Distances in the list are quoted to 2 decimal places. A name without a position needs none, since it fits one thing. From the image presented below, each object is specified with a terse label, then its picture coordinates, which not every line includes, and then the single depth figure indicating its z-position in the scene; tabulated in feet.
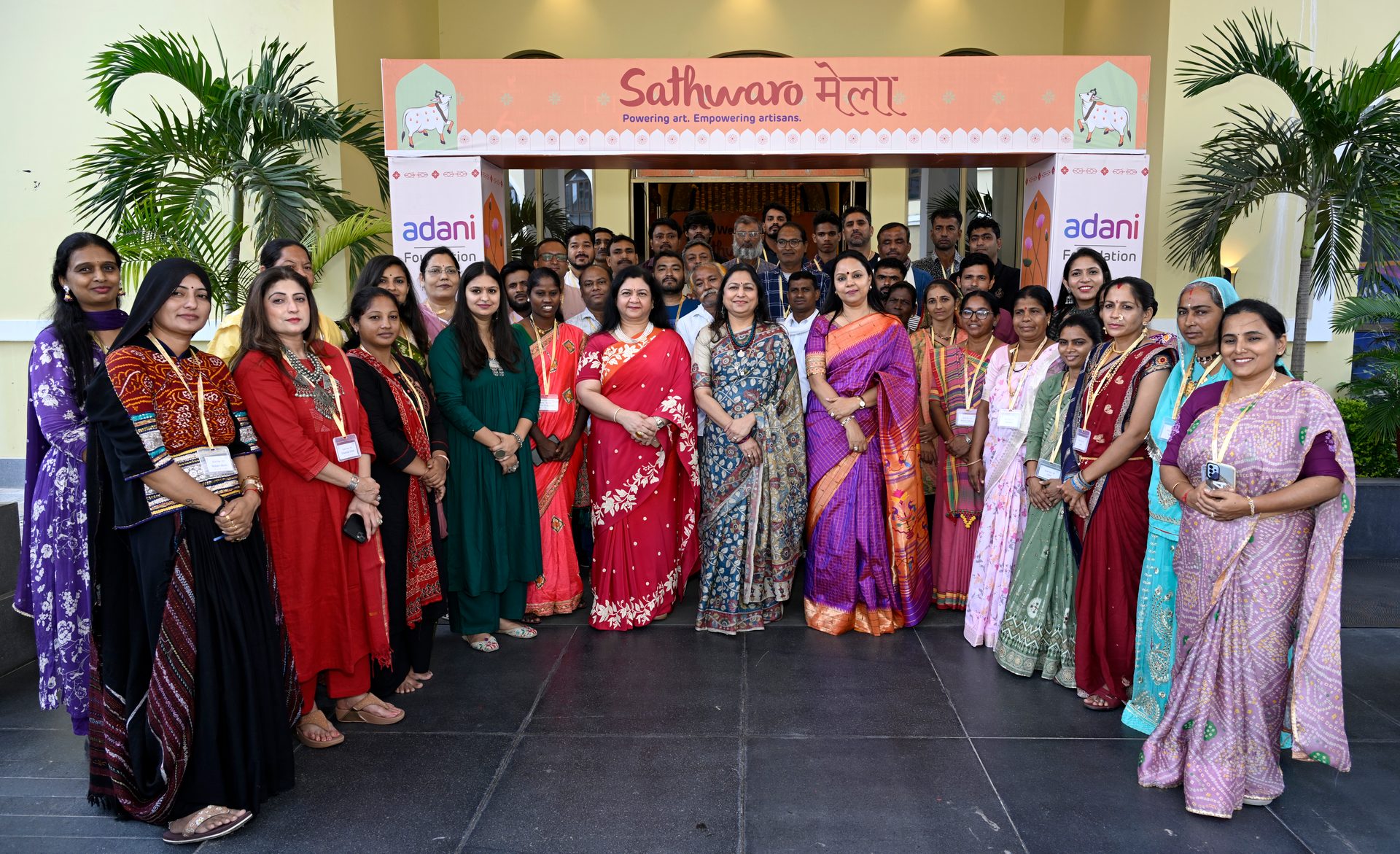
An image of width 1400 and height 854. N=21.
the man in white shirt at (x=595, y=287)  16.43
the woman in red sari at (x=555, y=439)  14.28
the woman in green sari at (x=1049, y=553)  11.78
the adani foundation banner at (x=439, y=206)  18.29
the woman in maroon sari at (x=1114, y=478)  10.71
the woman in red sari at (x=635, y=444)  13.71
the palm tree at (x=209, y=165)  17.54
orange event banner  17.80
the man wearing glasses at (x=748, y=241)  20.31
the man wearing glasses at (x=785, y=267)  17.29
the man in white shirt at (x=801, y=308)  15.69
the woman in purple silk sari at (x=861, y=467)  13.47
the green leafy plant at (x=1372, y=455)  19.60
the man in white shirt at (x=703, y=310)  16.35
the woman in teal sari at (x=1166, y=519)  9.86
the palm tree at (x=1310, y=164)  17.21
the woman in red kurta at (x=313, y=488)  9.62
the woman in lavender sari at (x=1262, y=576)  8.61
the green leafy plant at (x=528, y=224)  26.50
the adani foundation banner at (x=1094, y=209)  17.90
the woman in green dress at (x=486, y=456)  12.78
